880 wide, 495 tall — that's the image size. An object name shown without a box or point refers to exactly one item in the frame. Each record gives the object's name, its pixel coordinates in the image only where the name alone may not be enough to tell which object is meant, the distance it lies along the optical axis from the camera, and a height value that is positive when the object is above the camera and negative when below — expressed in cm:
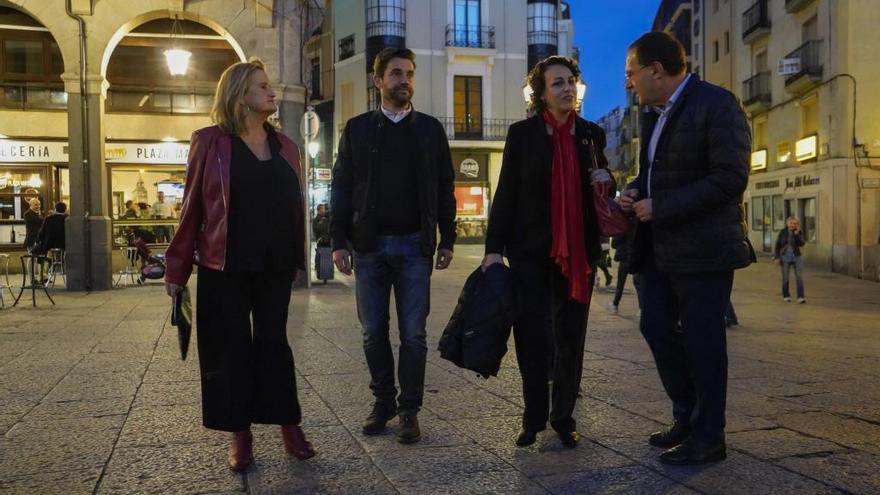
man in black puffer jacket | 354 +3
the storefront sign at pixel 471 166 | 3888 +272
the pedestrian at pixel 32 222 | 1648 +5
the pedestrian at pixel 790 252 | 1430 -57
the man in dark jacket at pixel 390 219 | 430 +2
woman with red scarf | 398 -8
